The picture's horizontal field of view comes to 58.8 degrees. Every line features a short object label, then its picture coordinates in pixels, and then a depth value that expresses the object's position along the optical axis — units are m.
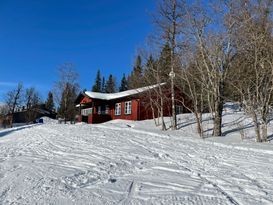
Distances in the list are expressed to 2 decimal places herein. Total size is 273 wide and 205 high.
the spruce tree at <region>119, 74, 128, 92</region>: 68.94
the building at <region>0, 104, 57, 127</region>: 45.22
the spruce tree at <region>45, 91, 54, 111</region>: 77.56
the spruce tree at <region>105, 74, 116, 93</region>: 71.54
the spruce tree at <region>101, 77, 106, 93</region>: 75.51
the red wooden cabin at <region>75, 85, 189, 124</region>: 23.70
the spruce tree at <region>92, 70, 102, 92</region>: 73.09
